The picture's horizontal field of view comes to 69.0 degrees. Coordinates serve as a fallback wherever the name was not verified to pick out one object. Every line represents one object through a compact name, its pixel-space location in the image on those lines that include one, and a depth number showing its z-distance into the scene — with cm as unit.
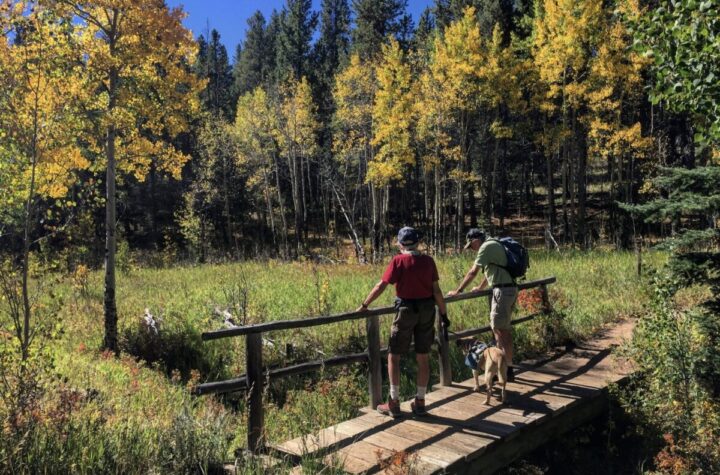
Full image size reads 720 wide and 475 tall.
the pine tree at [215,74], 5362
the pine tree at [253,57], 5522
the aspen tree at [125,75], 1024
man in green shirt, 654
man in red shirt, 548
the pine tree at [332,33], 4659
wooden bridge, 453
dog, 584
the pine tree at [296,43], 4519
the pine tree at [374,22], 3231
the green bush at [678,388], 537
